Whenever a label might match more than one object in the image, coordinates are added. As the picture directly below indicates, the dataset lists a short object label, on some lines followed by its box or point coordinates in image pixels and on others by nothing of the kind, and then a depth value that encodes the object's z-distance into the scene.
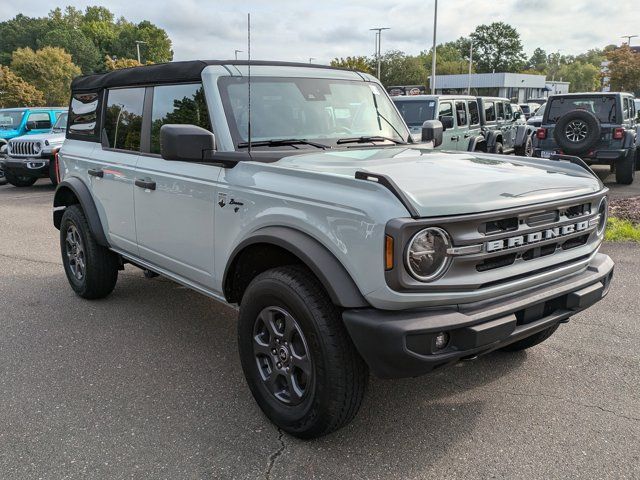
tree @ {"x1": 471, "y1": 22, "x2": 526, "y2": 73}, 112.88
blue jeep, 15.58
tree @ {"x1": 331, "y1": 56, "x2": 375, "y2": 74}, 51.01
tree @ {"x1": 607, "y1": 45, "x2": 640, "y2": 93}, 44.75
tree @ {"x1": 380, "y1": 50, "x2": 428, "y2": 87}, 73.00
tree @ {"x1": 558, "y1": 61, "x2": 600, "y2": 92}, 105.89
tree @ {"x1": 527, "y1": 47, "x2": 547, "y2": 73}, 182.60
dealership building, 69.88
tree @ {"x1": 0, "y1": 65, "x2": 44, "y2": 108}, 32.59
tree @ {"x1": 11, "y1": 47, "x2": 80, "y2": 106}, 39.56
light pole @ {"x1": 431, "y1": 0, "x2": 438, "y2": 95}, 33.48
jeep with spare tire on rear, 10.84
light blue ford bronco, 2.45
